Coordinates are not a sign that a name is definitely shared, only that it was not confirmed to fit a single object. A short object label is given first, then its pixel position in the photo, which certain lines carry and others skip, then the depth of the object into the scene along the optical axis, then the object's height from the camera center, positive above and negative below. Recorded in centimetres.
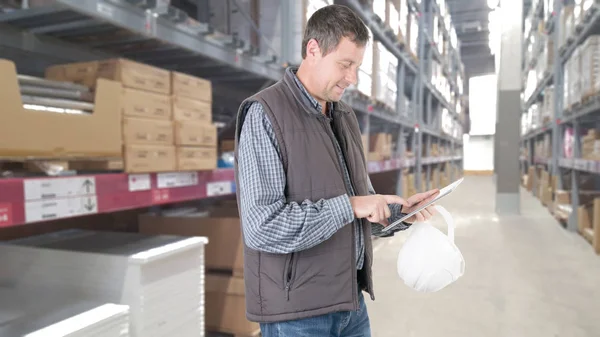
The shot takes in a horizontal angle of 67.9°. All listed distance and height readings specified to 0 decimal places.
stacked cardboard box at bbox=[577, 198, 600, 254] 540 -89
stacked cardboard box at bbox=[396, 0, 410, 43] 641 +208
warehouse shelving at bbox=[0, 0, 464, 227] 157 +60
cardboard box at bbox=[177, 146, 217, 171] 221 +1
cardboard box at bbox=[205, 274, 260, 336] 264 -88
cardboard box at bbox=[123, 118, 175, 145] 189 +13
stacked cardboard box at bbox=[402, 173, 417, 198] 779 -52
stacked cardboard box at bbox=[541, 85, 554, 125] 853 +98
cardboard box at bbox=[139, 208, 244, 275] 270 -44
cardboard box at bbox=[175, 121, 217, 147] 219 +14
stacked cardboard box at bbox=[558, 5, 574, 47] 641 +198
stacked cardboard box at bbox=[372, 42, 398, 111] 524 +102
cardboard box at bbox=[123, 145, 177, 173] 190 +1
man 113 -11
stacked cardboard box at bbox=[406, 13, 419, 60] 734 +209
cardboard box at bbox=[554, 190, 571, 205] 710 -71
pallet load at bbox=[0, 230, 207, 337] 187 -50
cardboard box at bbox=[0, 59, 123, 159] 137 +12
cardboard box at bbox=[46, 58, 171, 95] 189 +39
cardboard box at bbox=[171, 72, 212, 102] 220 +38
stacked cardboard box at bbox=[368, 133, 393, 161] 593 +15
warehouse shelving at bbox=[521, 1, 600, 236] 526 +70
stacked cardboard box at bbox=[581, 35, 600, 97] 479 +97
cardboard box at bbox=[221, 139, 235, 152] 336 +11
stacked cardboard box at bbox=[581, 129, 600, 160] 513 +10
